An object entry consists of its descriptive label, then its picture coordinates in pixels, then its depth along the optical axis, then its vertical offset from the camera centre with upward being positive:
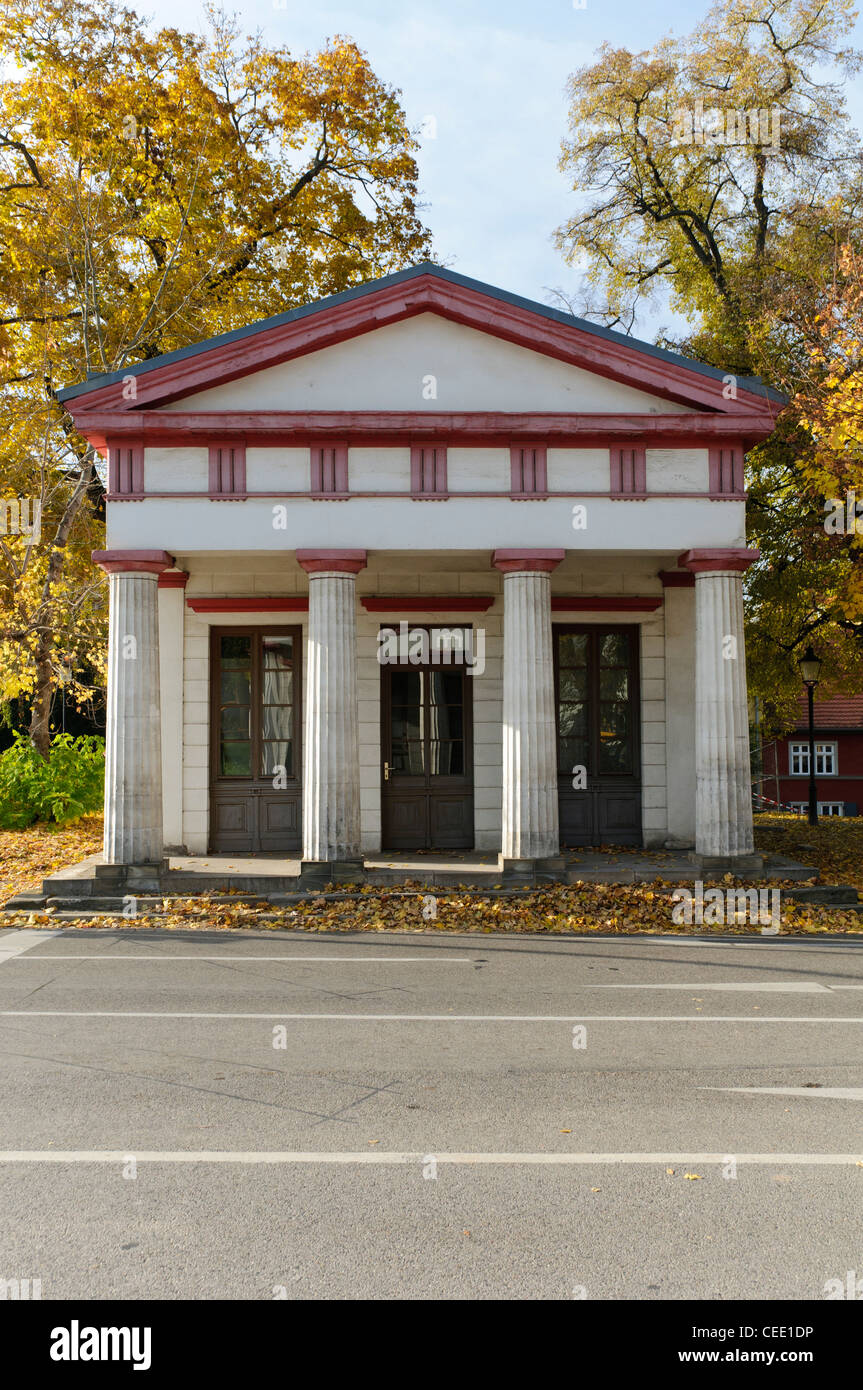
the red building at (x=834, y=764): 42.38 -1.75
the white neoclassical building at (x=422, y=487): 13.05 +3.02
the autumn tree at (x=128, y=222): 19.11 +10.30
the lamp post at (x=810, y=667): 18.92 +0.97
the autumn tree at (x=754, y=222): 16.83 +11.03
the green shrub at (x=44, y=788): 19.27 -1.08
